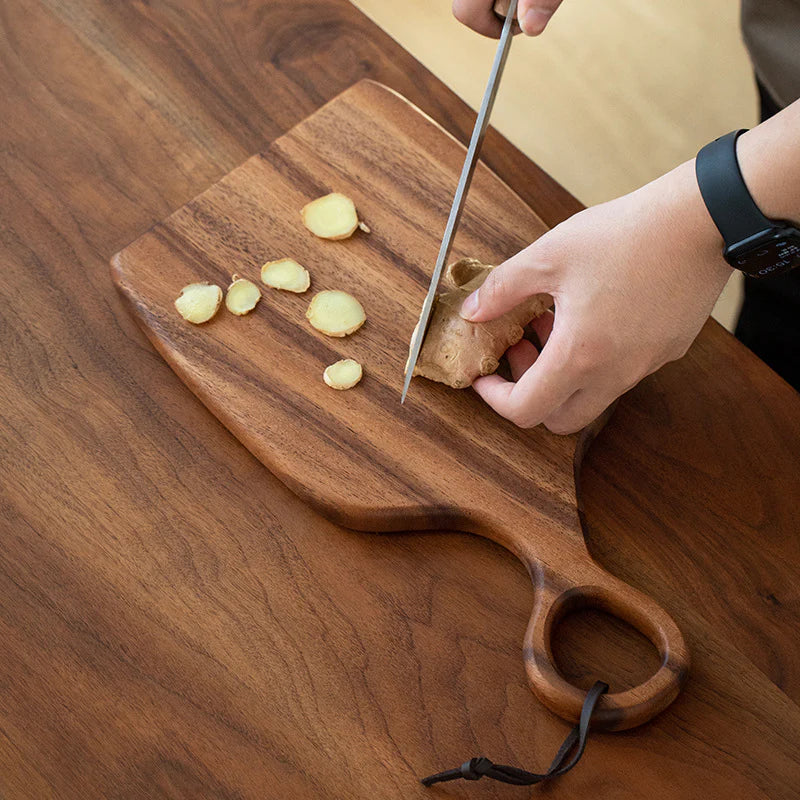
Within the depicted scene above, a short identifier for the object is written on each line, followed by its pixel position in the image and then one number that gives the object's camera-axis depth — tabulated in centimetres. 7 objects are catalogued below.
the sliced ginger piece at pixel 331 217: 107
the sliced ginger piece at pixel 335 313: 101
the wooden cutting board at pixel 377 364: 91
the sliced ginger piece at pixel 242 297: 102
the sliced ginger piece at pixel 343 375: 98
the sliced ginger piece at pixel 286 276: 103
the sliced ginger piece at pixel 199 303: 101
